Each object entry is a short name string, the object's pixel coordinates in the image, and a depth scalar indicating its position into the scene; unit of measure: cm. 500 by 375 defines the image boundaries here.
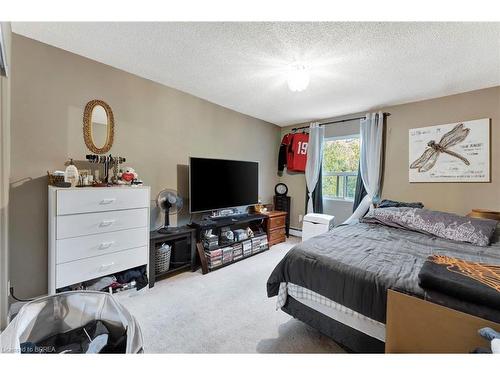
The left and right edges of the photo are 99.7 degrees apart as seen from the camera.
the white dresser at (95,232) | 164
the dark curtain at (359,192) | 336
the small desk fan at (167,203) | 252
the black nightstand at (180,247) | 237
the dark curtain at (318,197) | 388
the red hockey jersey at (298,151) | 407
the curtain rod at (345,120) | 315
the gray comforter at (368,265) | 113
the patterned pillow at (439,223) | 189
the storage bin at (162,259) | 237
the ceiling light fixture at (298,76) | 199
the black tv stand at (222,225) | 260
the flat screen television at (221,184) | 270
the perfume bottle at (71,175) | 177
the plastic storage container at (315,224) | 338
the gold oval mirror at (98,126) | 205
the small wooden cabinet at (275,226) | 356
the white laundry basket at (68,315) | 98
